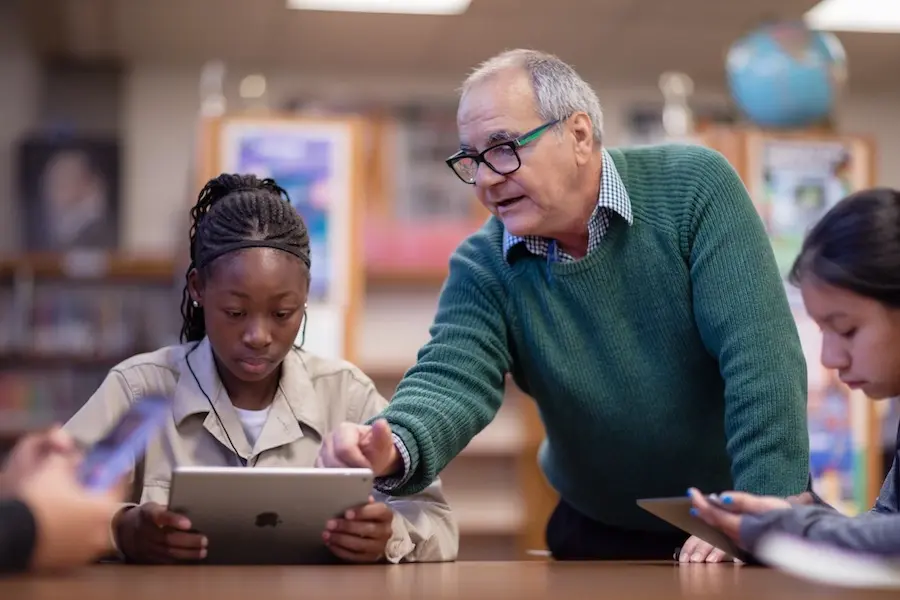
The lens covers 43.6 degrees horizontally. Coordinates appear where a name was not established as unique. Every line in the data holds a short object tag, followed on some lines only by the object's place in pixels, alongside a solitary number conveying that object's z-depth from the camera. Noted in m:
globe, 4.30
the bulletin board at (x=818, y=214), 4.41
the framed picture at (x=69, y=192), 6.38
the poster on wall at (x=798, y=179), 4.46
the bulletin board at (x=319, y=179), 4.29
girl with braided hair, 1.73
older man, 1.75
